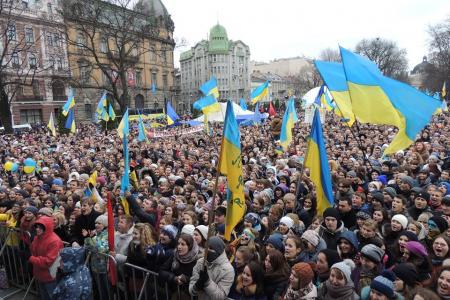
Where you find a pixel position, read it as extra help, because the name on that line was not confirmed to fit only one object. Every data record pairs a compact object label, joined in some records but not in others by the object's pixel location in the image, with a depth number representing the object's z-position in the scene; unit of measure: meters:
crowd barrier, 4.16
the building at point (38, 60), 41.22
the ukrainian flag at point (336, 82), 5.95
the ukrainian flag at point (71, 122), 18.29
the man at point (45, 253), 4.31
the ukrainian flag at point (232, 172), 4.14
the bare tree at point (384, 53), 70.12
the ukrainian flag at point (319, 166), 5.14
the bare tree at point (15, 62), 31.78
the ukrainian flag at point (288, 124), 10.18
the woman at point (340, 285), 3.19
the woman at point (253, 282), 3.51
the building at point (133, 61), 33.28
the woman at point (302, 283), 3.23
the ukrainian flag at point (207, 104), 13.48
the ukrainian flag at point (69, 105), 19.82
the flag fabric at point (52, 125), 18.46
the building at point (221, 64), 92.56
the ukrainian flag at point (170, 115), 19.45
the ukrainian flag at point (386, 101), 4.71
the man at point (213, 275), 3.36
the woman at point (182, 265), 3.90
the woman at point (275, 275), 3.56
